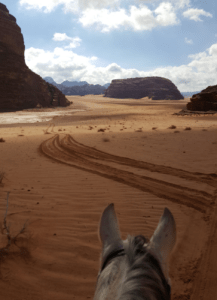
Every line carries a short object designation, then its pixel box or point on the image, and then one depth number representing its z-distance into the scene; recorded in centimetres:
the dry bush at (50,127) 1339
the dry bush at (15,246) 251
